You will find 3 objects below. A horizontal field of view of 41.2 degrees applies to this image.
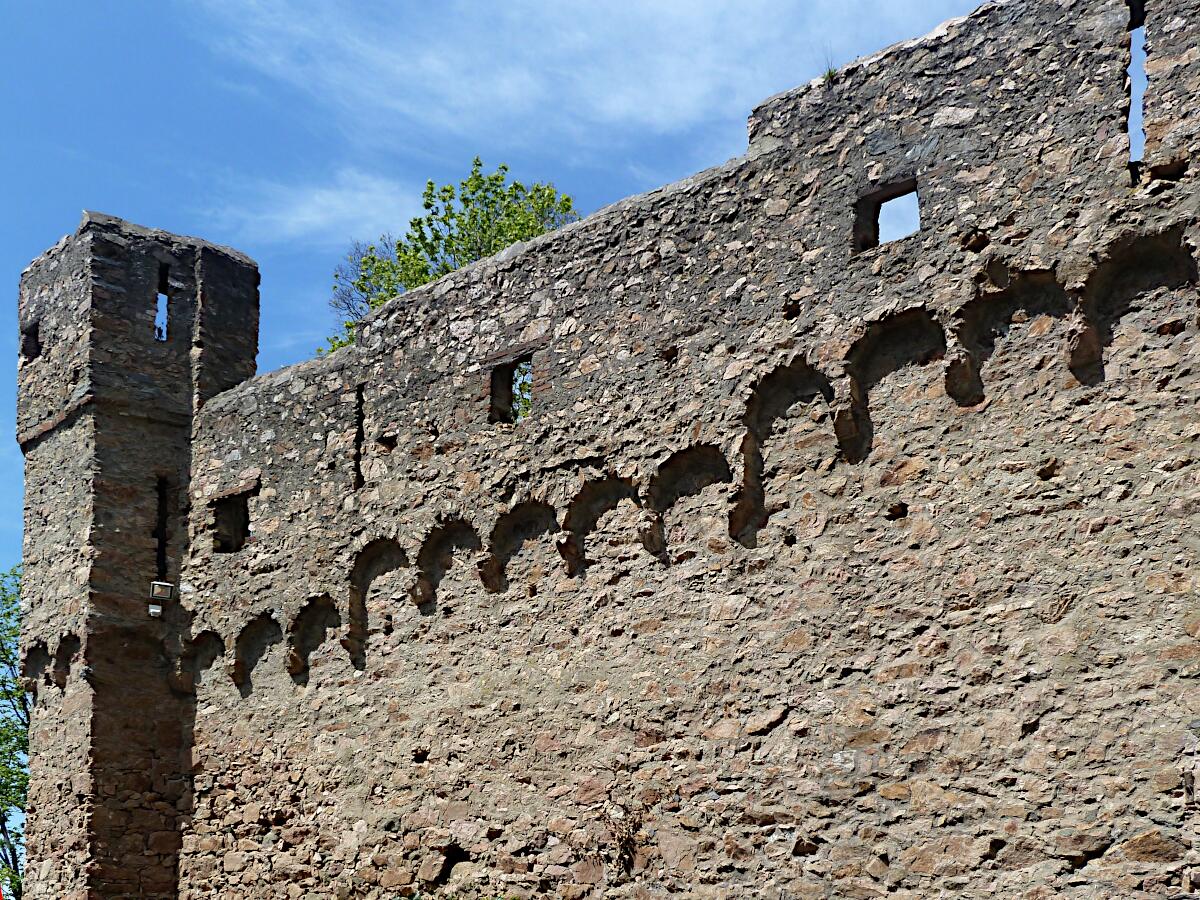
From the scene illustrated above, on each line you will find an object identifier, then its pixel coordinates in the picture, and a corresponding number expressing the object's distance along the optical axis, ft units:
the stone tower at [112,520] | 37.68
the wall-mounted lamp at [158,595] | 39.04
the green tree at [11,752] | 68.28
